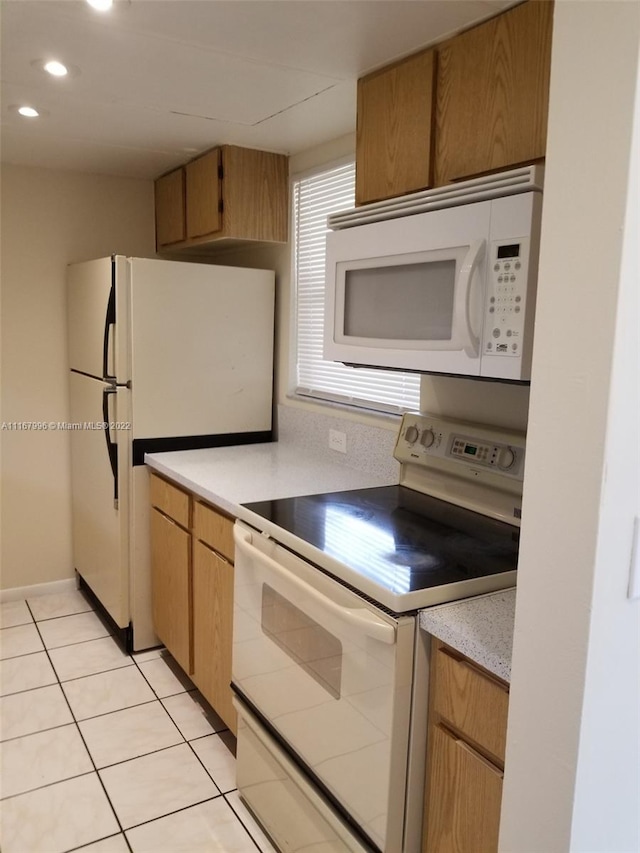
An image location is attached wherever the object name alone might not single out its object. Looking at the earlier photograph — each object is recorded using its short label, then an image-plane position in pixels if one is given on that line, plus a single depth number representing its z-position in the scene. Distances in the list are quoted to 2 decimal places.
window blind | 2.58
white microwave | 1.42
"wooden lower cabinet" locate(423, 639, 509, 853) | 1.25
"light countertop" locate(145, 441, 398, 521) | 2.20
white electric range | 1.41
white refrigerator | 2.77
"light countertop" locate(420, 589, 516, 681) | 1.21
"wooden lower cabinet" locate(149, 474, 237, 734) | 2.27
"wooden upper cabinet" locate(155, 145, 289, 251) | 2.77
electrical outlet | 2.65
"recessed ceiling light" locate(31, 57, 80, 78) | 1.97
